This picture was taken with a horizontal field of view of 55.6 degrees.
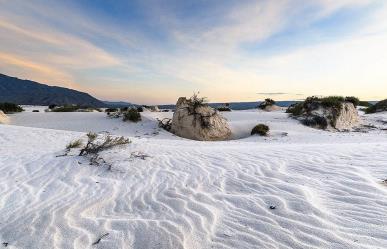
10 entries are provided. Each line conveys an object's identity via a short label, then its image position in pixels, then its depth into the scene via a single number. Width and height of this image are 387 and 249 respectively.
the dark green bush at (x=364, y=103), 30.08
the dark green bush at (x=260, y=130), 14.77
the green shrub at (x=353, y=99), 20.78
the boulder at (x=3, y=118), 17.95
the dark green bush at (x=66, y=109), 23.41
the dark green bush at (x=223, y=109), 26.29
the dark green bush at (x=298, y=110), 19.06
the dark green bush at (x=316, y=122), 17.12
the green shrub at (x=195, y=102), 15.51
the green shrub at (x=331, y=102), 17.72
